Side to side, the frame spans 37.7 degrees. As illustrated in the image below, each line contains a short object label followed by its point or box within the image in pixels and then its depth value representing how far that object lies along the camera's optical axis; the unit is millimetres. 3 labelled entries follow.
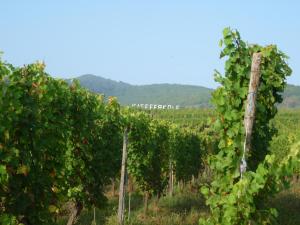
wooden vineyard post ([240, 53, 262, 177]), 5871
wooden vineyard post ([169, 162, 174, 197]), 21166
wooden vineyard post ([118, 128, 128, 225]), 12336
